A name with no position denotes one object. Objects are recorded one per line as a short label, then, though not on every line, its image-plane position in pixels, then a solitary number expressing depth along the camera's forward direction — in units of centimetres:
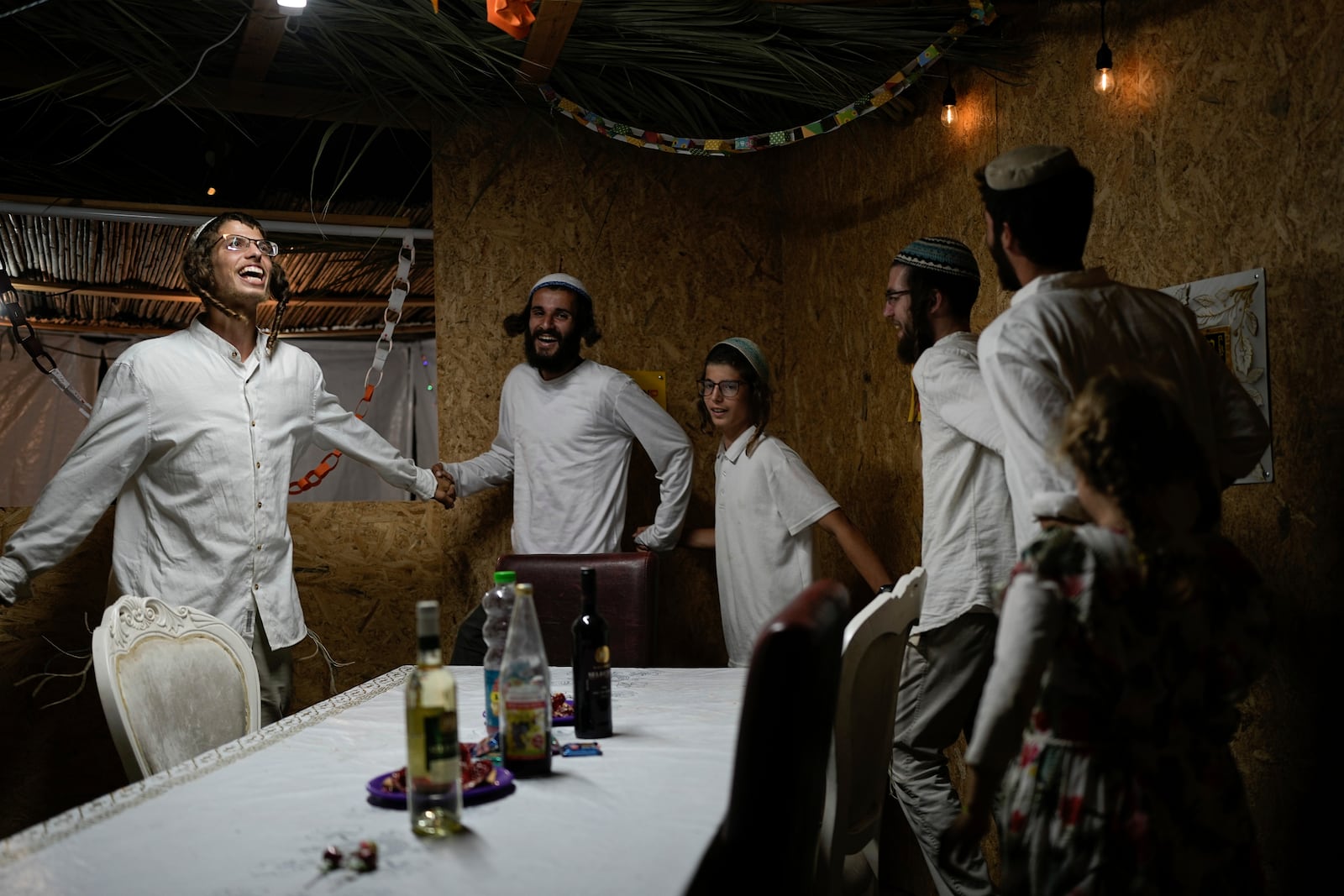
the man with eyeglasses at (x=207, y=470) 260
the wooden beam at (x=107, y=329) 520
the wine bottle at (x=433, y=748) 120
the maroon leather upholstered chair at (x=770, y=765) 110
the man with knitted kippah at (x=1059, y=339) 160
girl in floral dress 127
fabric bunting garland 288
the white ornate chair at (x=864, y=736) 167
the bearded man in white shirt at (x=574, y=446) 342
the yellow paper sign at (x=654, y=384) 385
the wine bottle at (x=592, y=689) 170
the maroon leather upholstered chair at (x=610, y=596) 280
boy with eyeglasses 294
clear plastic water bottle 167
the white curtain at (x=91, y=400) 502
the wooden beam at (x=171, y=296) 416
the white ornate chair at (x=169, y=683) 175
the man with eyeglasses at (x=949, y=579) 220
